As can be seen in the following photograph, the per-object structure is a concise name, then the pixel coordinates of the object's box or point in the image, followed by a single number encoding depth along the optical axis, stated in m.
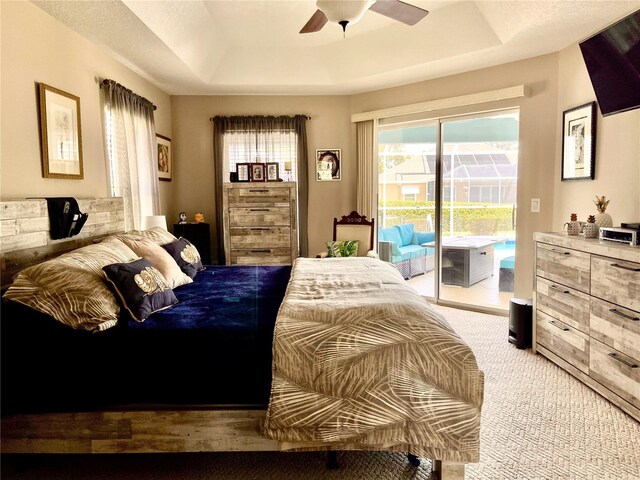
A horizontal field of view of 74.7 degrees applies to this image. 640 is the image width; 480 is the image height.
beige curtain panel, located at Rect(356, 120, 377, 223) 5.58
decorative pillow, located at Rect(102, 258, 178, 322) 2.18
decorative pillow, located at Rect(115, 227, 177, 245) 3.34
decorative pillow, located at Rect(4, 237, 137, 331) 1.98
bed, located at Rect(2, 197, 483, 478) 1.77
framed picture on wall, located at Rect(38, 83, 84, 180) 2.99
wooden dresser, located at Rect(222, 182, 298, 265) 5.28
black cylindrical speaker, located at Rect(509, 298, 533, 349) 3.63
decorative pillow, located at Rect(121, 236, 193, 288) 2.88
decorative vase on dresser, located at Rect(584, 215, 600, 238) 3.05
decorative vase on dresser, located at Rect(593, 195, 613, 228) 3.11
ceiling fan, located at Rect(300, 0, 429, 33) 2.36
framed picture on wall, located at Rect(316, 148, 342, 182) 5.81
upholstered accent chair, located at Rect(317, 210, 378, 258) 4.96
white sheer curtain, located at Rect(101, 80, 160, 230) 3.95
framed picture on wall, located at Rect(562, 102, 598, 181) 3.57
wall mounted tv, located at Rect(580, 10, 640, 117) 2.71
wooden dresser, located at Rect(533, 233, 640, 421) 2.47
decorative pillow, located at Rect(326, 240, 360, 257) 4.77
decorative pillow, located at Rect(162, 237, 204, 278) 3.30
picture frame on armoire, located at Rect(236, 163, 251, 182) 5.44
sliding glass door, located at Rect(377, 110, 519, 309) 4.74
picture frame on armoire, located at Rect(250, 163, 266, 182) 5.44
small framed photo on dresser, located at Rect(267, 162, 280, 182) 5.49
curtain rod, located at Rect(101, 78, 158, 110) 3.83
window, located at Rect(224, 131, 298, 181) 5.73
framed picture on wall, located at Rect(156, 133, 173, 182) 5.26
